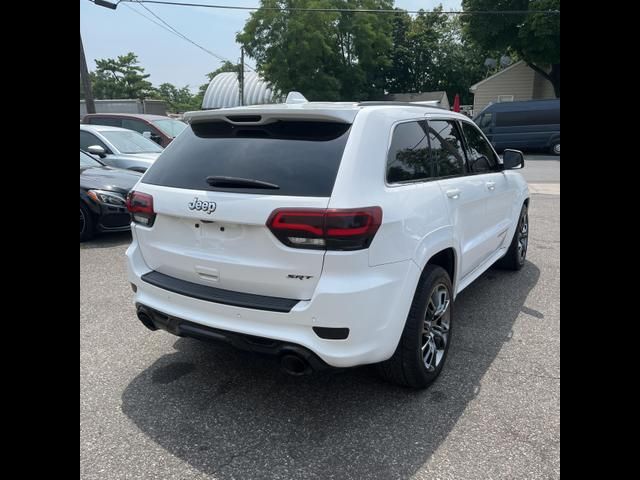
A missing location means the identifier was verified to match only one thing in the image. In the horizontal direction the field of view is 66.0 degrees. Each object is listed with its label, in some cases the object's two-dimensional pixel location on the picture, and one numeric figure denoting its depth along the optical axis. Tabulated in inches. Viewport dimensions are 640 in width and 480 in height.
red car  470.0
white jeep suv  95.7
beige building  1265.7
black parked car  263.1
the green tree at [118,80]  2642.7
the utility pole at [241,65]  1366.9
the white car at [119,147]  355.6
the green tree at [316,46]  1294.3
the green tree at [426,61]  1772.9
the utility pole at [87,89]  647.8
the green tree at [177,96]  3277.6
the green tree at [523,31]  1019.3
